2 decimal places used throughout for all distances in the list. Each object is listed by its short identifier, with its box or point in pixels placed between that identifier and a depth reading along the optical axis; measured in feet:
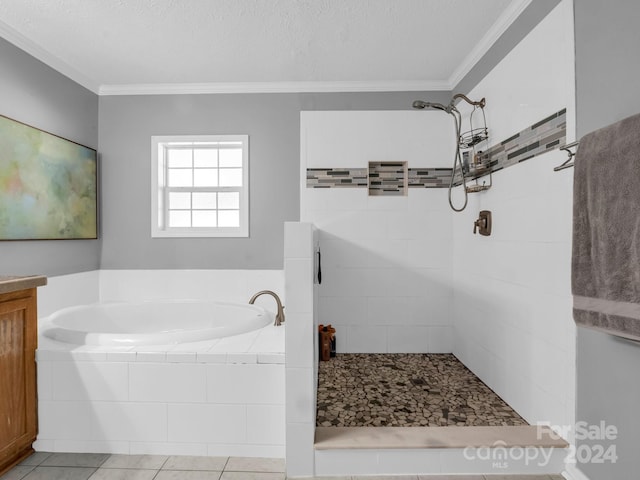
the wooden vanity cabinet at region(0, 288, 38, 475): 5.10
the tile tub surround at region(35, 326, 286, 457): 5.37
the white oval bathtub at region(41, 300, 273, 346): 7.75
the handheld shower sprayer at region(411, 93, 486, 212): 7.53
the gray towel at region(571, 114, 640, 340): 3.45
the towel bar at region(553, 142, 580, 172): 4.53
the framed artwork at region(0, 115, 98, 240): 6.77
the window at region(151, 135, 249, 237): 9.82
